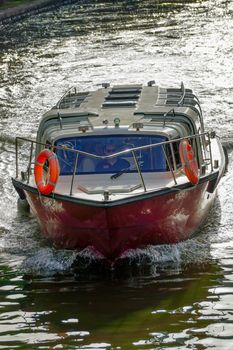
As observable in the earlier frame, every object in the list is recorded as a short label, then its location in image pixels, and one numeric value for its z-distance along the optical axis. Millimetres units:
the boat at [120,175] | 17625
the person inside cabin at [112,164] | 19016
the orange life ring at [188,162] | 18219
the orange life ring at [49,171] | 17734
